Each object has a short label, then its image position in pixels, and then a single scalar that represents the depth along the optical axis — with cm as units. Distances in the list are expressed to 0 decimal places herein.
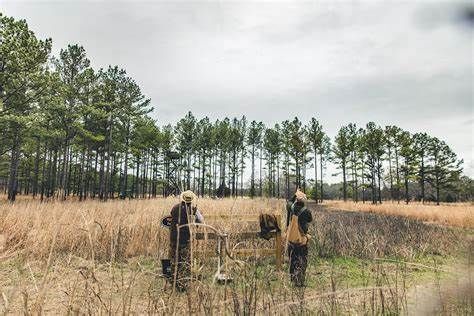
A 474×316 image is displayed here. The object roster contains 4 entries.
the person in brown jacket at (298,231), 624
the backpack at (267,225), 661
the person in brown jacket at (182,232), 541
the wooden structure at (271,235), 645
